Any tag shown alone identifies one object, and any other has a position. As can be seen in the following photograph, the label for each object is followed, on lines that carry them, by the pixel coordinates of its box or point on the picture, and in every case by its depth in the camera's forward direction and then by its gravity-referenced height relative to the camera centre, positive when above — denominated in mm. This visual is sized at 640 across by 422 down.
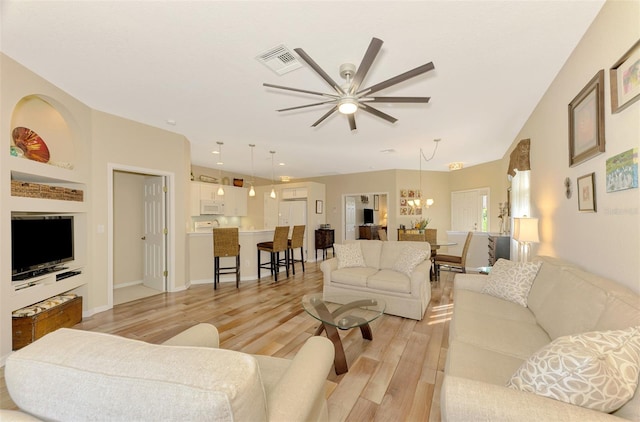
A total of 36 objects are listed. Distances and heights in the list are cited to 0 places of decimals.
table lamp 2918 -239
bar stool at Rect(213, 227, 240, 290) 4559 -627
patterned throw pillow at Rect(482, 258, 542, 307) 2346 -692
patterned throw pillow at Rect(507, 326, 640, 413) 916 -610
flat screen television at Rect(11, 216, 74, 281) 2523 -330
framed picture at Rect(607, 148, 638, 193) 1536 +242
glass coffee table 2172 -992
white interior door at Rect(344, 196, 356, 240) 8164 -224
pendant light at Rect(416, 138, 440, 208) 5157 +1207
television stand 2565 -644
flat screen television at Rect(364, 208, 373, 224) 10075 -204
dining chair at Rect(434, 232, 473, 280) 4555 -924
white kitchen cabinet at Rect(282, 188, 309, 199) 7638 +566
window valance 3576 +776
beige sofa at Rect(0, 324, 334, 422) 597 -417
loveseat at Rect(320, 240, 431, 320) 3178 -876
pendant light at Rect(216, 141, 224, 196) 4932 +1305
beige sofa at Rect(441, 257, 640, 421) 922 -729
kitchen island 4820 -895
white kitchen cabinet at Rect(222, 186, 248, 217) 7262 +321
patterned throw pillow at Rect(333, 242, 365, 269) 3906 -694
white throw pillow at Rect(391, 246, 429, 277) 3426 -675
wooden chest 2453 -1133
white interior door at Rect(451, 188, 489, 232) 6812 +27
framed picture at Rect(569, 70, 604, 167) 1849 +700
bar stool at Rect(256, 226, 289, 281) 4996 -702
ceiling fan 1815 +1035
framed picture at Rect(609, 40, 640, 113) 1500 +811
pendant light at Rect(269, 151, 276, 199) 5553 +1204
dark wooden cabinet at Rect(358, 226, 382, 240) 9448 -790
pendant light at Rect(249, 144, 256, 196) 4980 +1313
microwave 6629 +144
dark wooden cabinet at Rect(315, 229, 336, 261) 7460 -842
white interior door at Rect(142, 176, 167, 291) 4391 -369
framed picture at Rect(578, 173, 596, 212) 1971 +128
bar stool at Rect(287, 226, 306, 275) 5426 -597
